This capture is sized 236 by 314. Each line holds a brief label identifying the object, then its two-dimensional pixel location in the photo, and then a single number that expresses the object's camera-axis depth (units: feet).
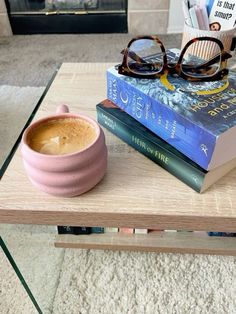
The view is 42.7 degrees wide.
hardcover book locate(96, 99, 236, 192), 1.27
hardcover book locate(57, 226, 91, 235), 1.98
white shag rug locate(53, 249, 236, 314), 1.89
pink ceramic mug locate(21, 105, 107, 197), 1.16
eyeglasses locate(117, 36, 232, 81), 1.46
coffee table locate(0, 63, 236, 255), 1.25
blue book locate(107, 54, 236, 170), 1.16
